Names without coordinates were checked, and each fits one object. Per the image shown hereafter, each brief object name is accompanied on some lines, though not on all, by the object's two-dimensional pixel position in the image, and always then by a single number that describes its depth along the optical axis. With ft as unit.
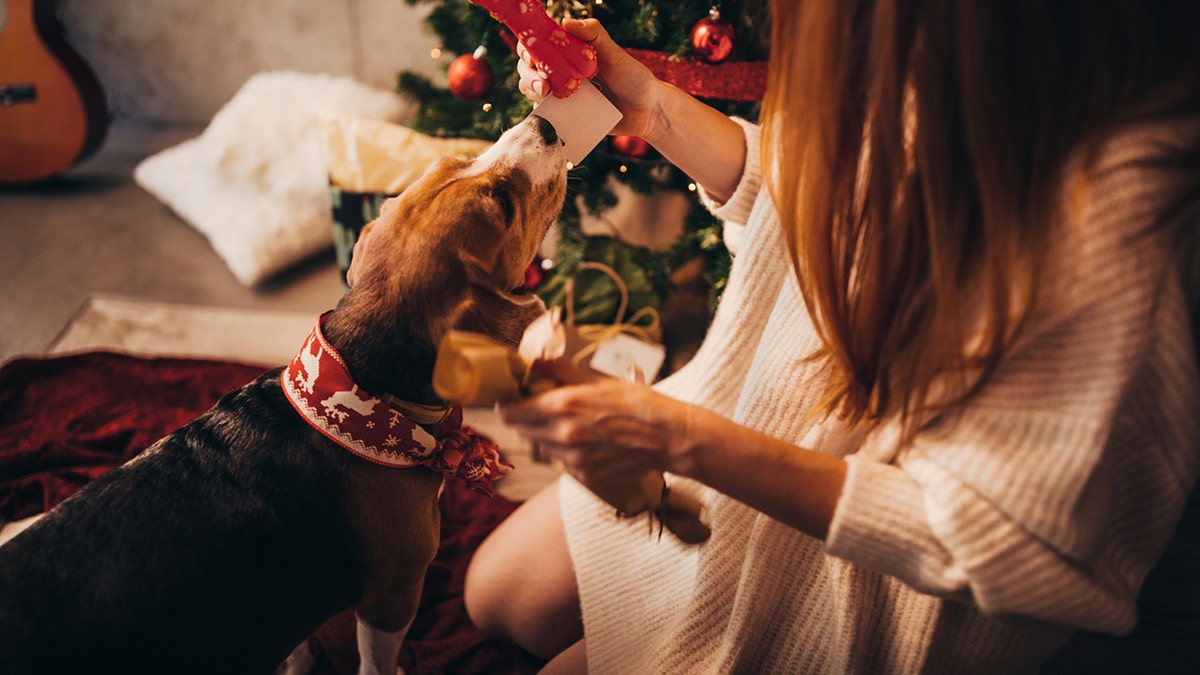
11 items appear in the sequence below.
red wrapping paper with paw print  3.44
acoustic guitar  8.50
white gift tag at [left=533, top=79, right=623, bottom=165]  3.92
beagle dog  3.13
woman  2.49
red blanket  5.16
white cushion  8.21
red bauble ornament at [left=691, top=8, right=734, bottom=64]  5.08
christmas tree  5.29
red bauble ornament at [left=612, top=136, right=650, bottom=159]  5.91
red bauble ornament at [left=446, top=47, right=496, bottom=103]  5.75
